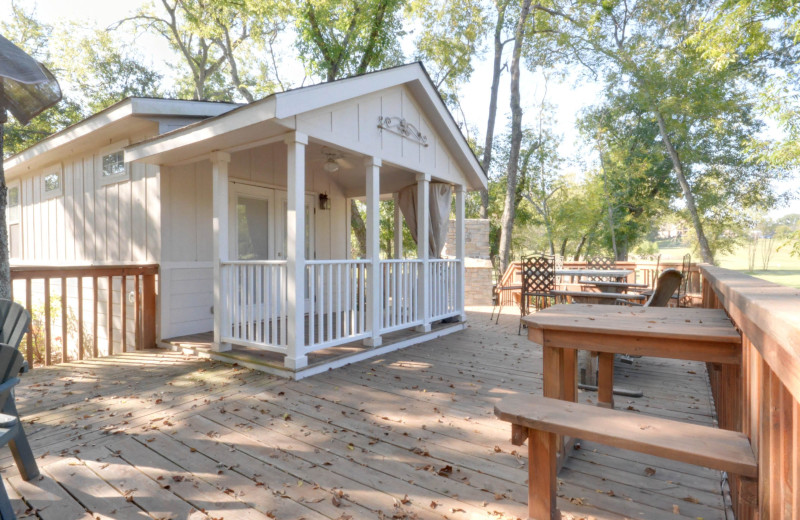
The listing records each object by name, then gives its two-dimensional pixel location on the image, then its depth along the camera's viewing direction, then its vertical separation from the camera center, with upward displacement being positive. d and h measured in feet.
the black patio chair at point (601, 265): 29.43 -0.68
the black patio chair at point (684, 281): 24.62 -1.69
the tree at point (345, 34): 35.73 +20.94
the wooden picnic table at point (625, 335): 5.94 -1.27
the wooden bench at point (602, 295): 13.65 -1.40
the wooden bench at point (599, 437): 4.25 -2.15
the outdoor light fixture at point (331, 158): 17.33 +4.45
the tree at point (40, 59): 44.70 +23.25
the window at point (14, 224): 27.99 +2.68
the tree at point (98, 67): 47.93 +24.19
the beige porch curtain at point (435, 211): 20.07 +2.43
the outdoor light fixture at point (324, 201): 22.87 +3.31
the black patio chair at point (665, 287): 12.16 -0.98
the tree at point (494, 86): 48.39 +20.68
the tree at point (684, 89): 42.80 +18.35
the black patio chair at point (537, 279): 20.40 -1.16
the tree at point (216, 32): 41.24 +25.81
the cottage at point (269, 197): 13.00 +2.90
